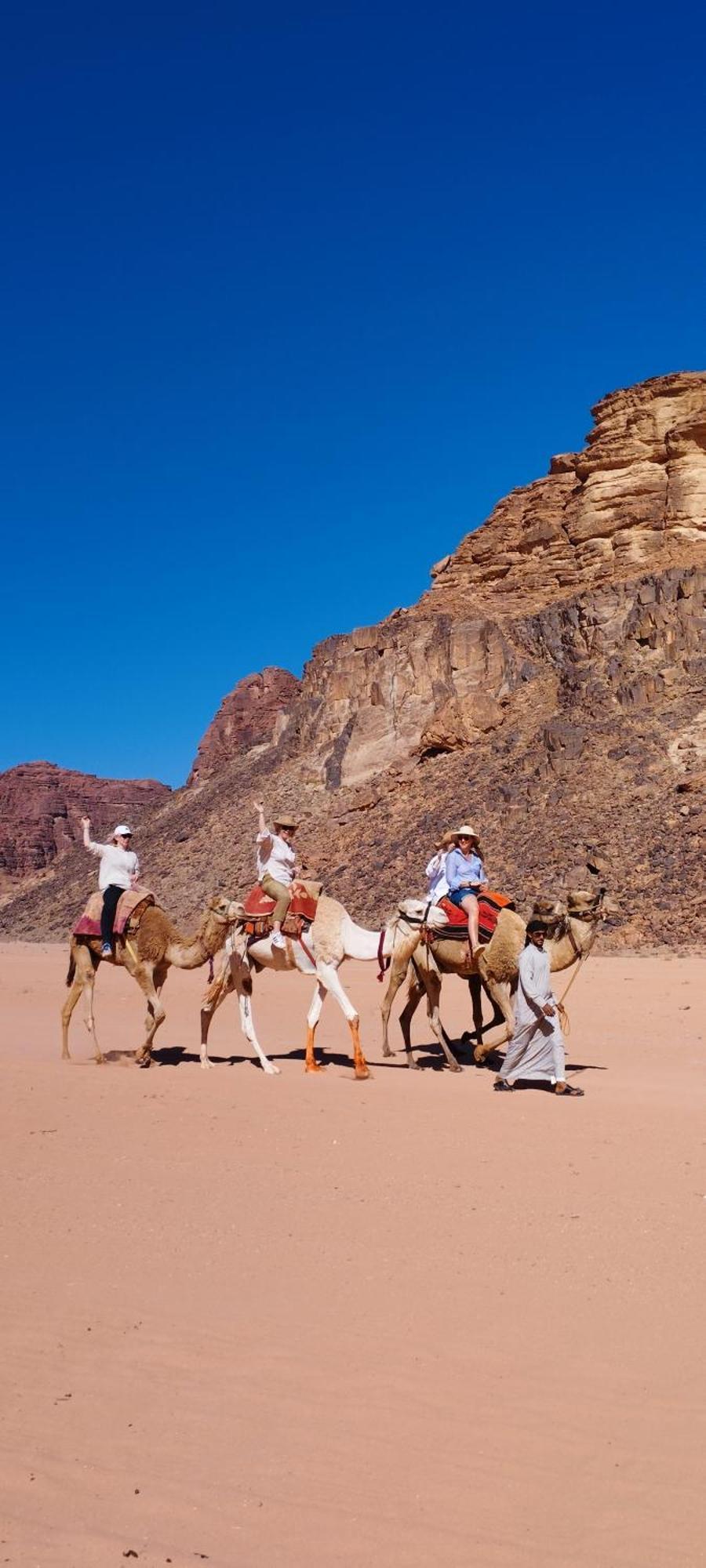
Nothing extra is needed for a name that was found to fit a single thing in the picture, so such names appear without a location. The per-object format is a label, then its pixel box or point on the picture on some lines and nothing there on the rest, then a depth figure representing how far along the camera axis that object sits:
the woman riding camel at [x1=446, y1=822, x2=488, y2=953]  12.55
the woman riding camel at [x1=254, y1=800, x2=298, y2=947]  12.34
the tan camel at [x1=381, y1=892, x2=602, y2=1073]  12.33
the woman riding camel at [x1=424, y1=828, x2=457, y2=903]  13.14
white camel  12.34
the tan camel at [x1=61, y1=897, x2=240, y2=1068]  12.63
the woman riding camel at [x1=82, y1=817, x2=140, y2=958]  12.75
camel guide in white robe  10.77
